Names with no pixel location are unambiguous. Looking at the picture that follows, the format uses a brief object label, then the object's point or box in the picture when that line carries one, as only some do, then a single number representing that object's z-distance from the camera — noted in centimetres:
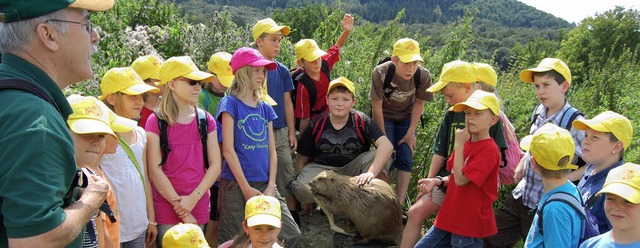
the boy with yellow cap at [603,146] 396
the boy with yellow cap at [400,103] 581
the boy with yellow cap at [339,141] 532
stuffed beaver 500
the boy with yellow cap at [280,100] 541
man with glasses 162
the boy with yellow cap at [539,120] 471
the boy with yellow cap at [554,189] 335
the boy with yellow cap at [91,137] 273
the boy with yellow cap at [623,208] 310
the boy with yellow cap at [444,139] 479
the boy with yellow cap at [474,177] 423
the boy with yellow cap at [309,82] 577
